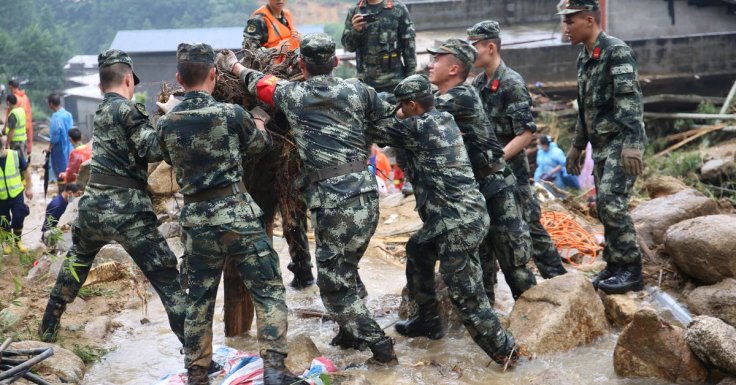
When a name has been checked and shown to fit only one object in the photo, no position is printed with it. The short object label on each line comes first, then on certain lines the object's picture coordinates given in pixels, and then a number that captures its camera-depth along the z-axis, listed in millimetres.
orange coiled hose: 8297
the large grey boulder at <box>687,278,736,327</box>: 6121
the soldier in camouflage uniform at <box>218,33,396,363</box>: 5402
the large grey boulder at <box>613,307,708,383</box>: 5344
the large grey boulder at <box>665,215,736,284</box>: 6301
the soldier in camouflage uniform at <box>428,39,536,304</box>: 5949
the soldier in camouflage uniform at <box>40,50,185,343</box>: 5609
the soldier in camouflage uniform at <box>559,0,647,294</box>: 6242
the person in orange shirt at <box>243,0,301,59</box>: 7809
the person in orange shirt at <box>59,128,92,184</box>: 11078
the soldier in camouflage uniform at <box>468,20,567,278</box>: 6594
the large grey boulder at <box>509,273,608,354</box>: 5871
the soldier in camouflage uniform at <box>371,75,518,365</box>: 5594
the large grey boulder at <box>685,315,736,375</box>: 5076
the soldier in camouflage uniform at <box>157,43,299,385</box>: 5086
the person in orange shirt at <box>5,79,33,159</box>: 15492
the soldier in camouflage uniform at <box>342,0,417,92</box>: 8492
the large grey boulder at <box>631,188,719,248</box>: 7855
